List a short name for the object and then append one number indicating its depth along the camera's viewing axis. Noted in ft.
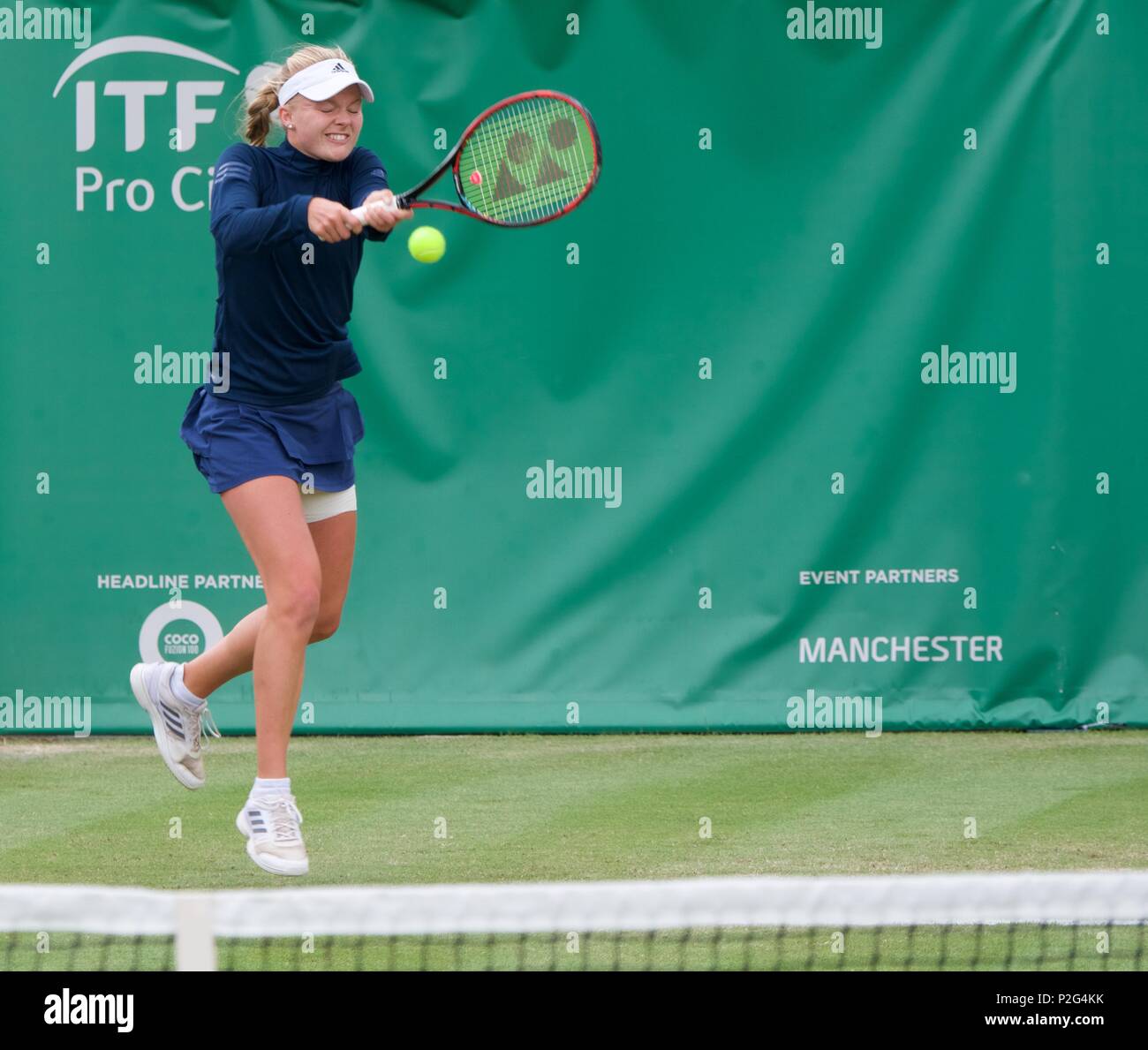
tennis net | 16.14
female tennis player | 27.32
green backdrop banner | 41.81
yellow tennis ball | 28.30
